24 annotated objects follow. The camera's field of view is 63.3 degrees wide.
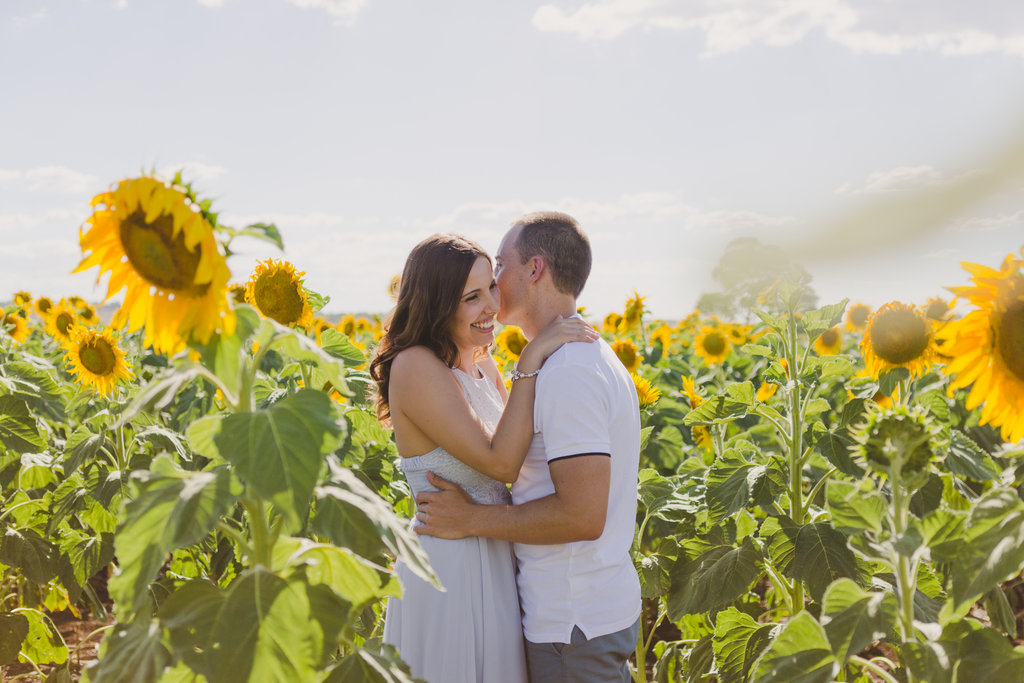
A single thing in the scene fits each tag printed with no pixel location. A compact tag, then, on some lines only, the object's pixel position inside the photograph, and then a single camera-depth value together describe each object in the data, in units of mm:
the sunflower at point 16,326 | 7414
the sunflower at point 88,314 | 8672
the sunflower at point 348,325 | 8036
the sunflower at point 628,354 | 5691
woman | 2541
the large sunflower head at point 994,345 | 1519
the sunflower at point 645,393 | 4484
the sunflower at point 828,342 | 6352
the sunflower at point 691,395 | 5430
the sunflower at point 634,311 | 7797
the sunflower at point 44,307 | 8977
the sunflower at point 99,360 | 4281
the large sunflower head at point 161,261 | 1360
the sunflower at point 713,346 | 8445
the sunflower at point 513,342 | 5698
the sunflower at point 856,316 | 4844
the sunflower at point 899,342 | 3344
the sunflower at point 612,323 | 8227
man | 2490
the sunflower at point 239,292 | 3602
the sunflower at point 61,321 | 7030
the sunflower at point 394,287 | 3436
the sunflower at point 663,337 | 9872
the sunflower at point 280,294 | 3654
